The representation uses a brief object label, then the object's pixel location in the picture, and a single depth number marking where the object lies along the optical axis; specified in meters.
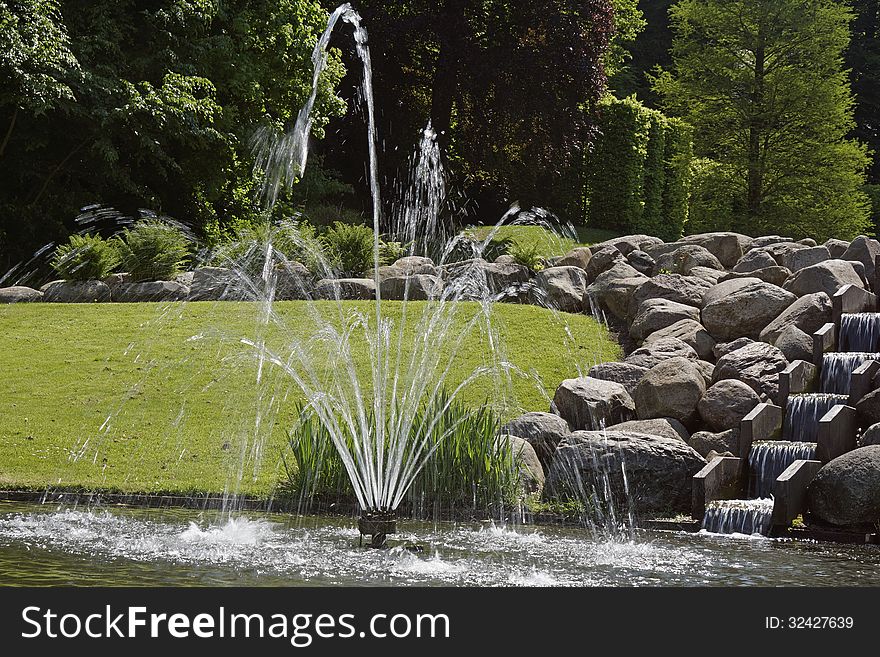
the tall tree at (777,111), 32.84
